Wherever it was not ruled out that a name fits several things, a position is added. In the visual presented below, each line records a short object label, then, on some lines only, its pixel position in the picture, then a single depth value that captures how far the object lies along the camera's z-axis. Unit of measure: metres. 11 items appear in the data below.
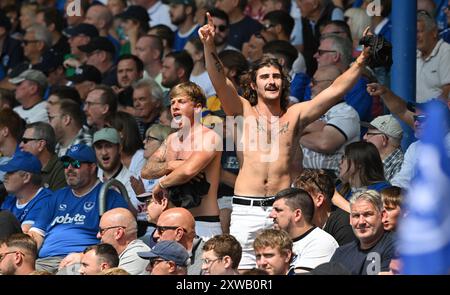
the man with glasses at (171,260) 13.08
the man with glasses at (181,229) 14.27
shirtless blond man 14.88
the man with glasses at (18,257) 14.82
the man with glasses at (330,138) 17.53
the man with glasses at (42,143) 20.20
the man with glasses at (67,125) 21.28
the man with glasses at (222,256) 12.58
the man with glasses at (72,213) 16.92
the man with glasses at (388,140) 16.39
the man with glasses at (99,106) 21.48
